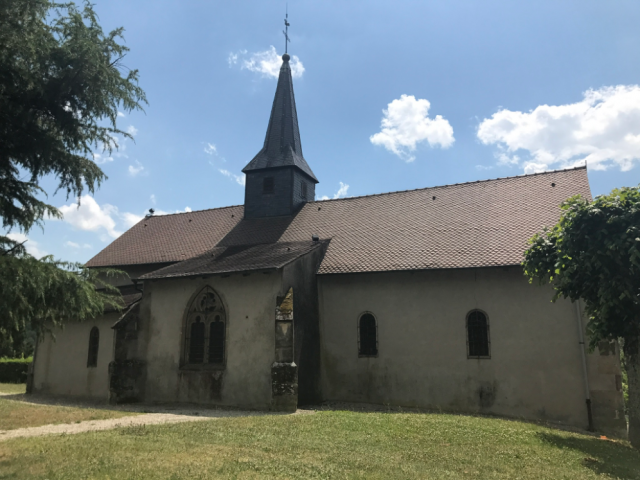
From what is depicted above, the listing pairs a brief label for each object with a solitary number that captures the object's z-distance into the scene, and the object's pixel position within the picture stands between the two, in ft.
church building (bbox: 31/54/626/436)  49.01
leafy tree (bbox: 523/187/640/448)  34.24
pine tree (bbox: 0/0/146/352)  23.07
